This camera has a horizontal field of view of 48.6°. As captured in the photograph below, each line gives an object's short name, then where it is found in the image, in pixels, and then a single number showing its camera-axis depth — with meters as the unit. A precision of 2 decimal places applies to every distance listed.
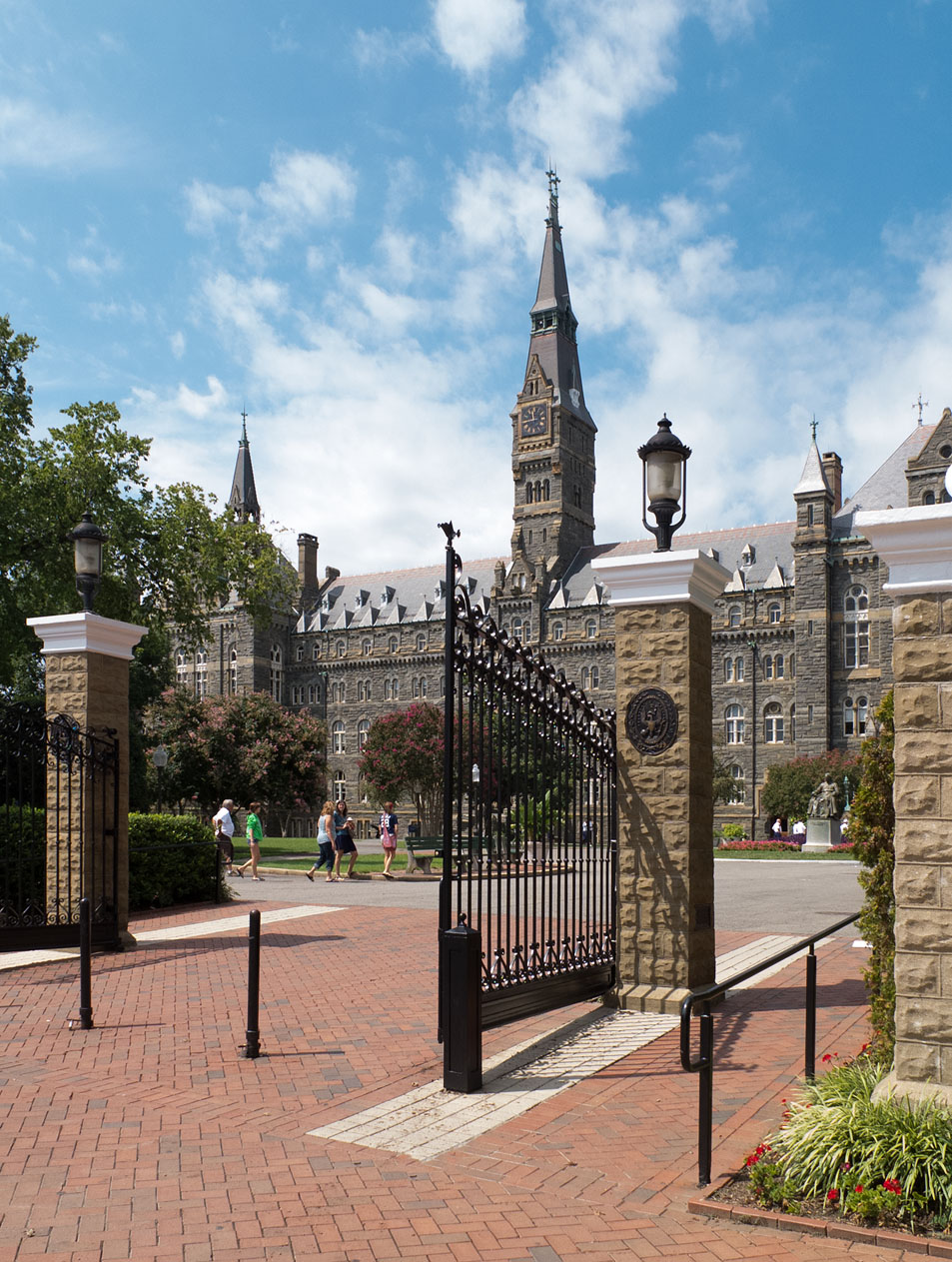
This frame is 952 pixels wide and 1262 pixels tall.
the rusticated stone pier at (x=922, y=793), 5.23
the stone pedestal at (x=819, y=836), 37.66
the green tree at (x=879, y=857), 6.02
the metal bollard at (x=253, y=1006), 7.40
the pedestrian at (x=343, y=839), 23.61
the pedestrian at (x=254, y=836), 24.31
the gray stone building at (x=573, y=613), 61.12
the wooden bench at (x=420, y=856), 25.27
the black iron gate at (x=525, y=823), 6.67
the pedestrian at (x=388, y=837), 23.98
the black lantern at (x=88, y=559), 11.98
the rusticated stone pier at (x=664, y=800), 8.55
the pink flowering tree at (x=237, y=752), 43.12
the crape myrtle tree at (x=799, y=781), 53.75
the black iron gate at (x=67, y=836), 11.55
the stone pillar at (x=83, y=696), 11.92
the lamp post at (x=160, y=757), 34.62
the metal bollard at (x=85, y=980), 8.33
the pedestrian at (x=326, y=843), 23.98
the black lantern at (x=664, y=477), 8.85
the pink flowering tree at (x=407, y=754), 47.56
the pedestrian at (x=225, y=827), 21.92
